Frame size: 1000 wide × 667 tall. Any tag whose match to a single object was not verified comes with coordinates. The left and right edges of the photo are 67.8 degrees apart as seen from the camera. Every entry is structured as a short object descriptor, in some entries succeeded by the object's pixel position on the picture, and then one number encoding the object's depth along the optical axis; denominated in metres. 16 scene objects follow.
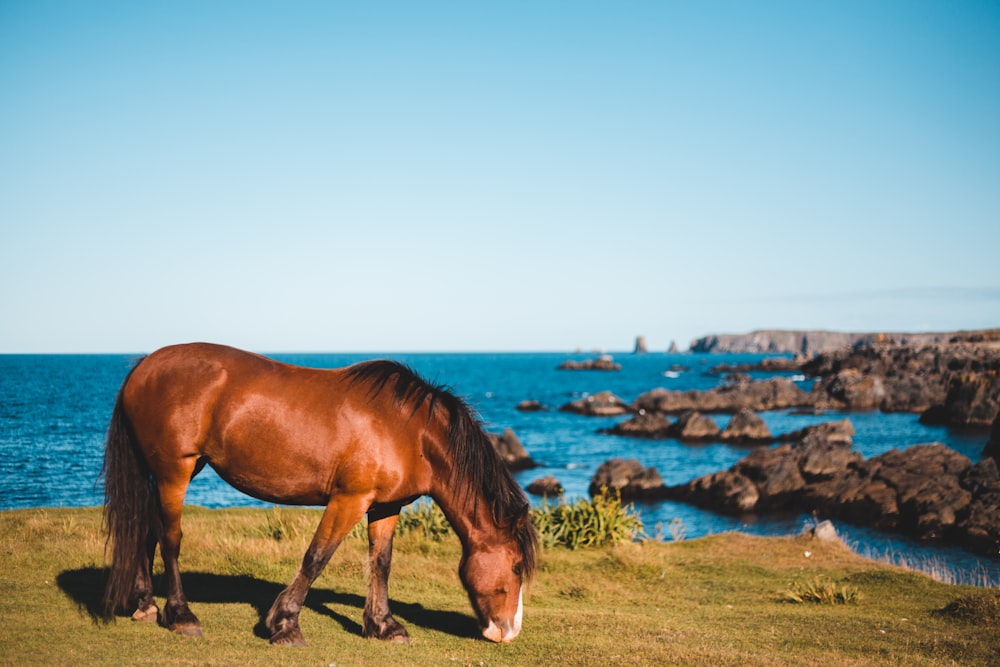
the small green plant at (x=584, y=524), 14.53
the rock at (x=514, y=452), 42.59
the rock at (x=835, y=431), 46.72
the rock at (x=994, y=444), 32.69
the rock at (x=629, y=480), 33.41
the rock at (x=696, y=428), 55.44
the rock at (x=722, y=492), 30.36
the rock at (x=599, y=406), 75.62
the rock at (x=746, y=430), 53.50
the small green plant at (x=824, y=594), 10.78
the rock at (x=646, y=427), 59.16
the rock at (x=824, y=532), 16.26
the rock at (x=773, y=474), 31.41
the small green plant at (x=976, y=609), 9.25
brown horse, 6.49
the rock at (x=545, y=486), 34.17
